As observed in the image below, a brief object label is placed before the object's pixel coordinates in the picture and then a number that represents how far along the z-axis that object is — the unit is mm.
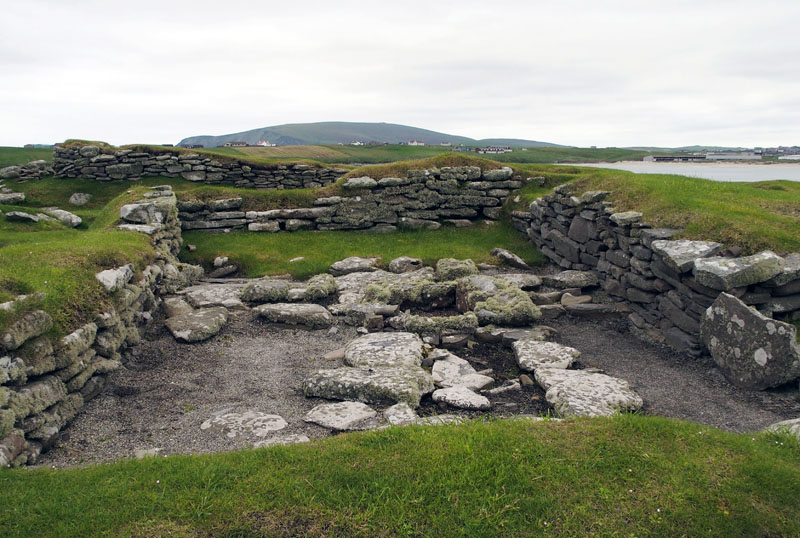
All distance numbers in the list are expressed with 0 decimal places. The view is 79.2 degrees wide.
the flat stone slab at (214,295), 14523
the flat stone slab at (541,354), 10656
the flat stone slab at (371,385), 8984
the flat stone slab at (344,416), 8000
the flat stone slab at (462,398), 8938
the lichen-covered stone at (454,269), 16969
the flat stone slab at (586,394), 8400
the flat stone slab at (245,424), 7820
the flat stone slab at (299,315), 13461
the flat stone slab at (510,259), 19406
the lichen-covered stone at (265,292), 15109
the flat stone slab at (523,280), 16625
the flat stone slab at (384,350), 10617
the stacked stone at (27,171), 28625
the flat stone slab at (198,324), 12016
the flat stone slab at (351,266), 18453
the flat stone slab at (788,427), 6734
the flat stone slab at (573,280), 16047
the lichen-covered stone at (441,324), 12820
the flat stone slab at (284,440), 7320
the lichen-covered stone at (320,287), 15359
